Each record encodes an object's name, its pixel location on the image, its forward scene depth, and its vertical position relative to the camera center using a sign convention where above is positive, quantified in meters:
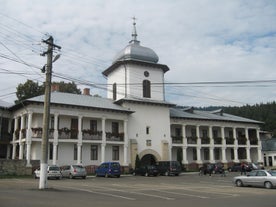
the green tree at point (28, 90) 50.75 +11.47
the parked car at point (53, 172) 30.91 -0.32
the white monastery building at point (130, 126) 39.44 +5.38
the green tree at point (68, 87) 53.97 +12.52
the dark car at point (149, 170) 38.56 -0.31
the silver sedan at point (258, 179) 22.24 -0.88
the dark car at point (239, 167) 44.34 -0.14
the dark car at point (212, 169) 40.08 -0.30
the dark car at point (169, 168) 38.88 -0.11
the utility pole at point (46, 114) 19.61 +3.19
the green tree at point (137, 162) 42.78 +0.65
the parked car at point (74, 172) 32.72 -0.36
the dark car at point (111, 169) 35.38 -0.15
